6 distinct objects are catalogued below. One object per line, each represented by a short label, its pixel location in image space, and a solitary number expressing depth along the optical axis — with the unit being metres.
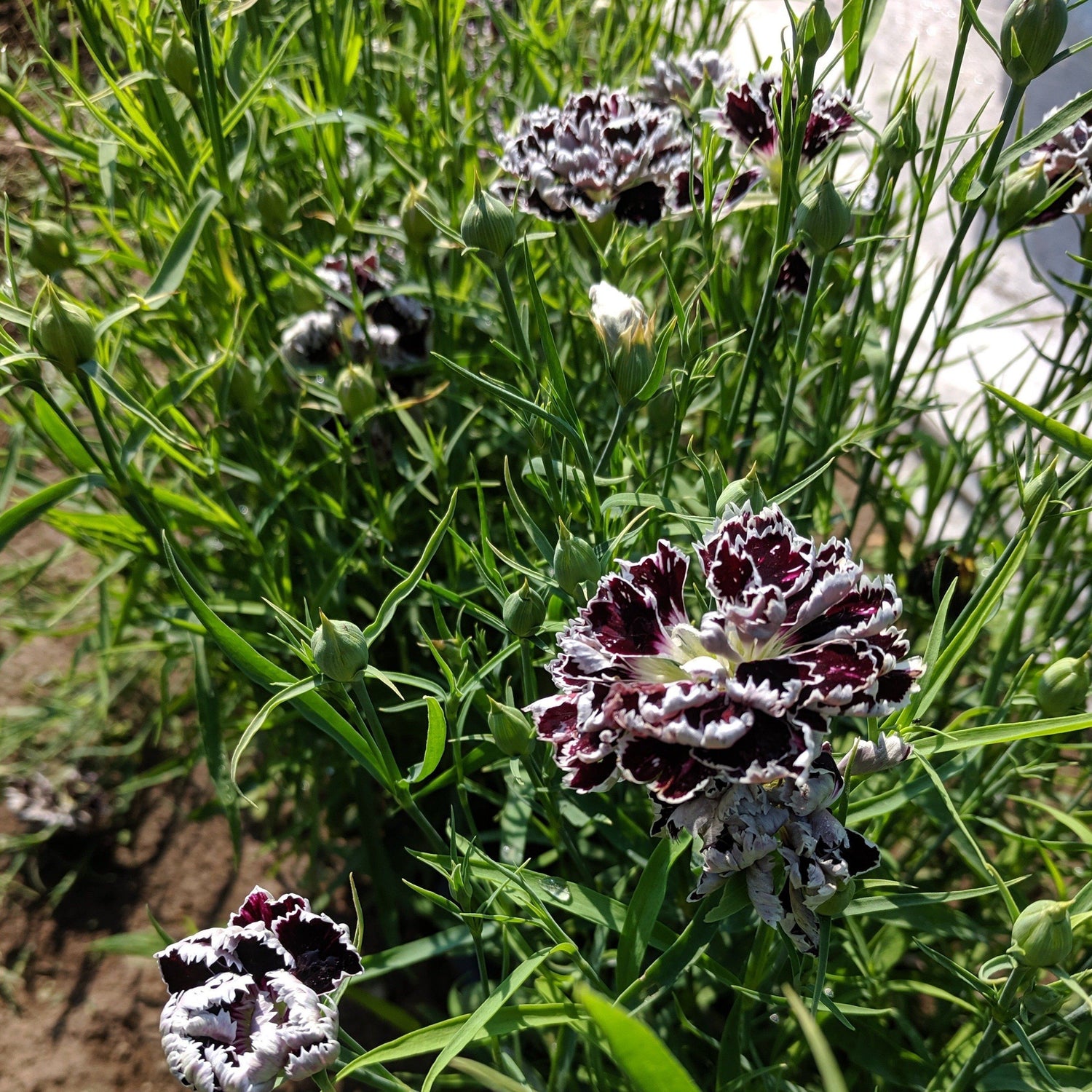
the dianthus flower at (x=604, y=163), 0.29
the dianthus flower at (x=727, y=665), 0.18
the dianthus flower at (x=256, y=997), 0.19
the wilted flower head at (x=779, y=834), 0.18
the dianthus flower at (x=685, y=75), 0.36
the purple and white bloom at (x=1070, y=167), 0.28
